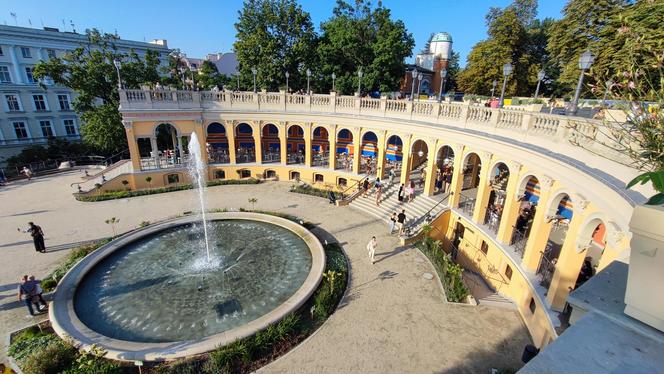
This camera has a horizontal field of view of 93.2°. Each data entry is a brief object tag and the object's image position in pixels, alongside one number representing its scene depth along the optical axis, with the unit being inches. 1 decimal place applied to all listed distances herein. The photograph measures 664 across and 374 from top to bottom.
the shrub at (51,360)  387.9
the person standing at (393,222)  783.5
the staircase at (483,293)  553.3
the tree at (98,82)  1145.5
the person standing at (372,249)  652.9
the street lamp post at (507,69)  577.7
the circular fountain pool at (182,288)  459.8
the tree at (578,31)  884.6
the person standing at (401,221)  759.1
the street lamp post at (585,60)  400.5
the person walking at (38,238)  653.3
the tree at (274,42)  1302.9
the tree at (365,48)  1305.4
